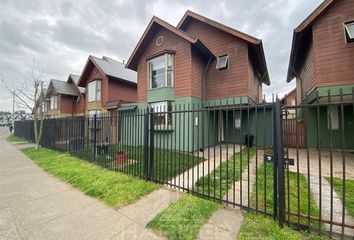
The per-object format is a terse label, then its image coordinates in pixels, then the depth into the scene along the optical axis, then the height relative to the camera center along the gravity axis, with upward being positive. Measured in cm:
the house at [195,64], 1183 +404
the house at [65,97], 2467 +366
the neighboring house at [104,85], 1833 +405
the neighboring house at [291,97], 3641 +538
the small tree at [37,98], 1398 +222
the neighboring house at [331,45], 873 +375
